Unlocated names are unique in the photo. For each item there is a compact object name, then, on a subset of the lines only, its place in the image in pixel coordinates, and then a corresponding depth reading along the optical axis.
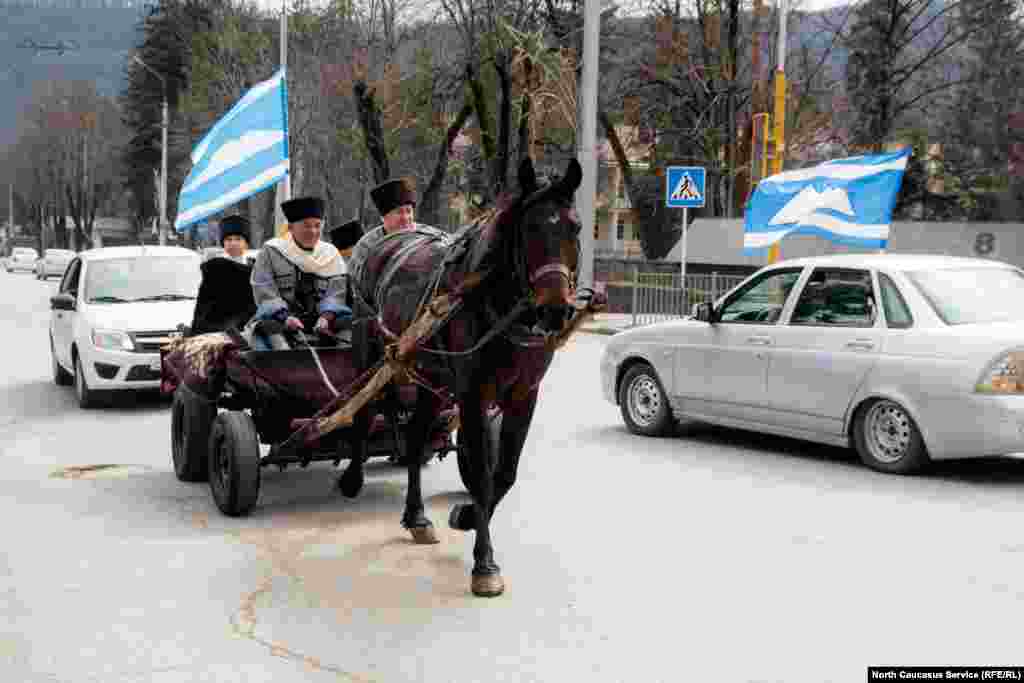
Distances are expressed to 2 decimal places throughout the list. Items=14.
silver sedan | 8.79
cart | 7.79
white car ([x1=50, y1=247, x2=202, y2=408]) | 13.16
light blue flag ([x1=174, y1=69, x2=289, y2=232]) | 14.63
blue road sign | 23.00
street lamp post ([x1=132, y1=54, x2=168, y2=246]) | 54.58
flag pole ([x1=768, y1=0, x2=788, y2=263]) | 22.34
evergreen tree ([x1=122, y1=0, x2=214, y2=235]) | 74.50
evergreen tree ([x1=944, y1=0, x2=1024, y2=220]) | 47.16
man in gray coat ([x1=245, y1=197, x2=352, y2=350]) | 8.59
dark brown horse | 5.66
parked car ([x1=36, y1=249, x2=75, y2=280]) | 62.34
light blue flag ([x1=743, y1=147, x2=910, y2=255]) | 14.86
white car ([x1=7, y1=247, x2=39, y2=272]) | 78.56
